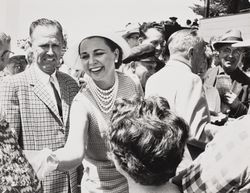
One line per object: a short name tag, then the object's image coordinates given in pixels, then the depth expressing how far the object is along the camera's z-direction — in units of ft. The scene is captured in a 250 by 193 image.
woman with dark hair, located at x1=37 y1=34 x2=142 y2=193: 7.23
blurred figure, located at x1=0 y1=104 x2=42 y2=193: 4.63
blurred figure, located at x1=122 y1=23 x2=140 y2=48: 18.99
